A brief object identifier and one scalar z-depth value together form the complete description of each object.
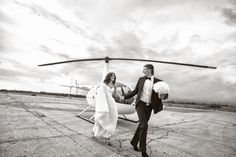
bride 3.95
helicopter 6.30
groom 3.61
